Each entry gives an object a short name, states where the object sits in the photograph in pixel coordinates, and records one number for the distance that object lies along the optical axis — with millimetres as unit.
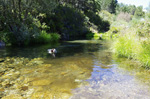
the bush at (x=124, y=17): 81225
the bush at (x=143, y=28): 7884
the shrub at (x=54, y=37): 27803
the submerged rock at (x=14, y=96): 4959
